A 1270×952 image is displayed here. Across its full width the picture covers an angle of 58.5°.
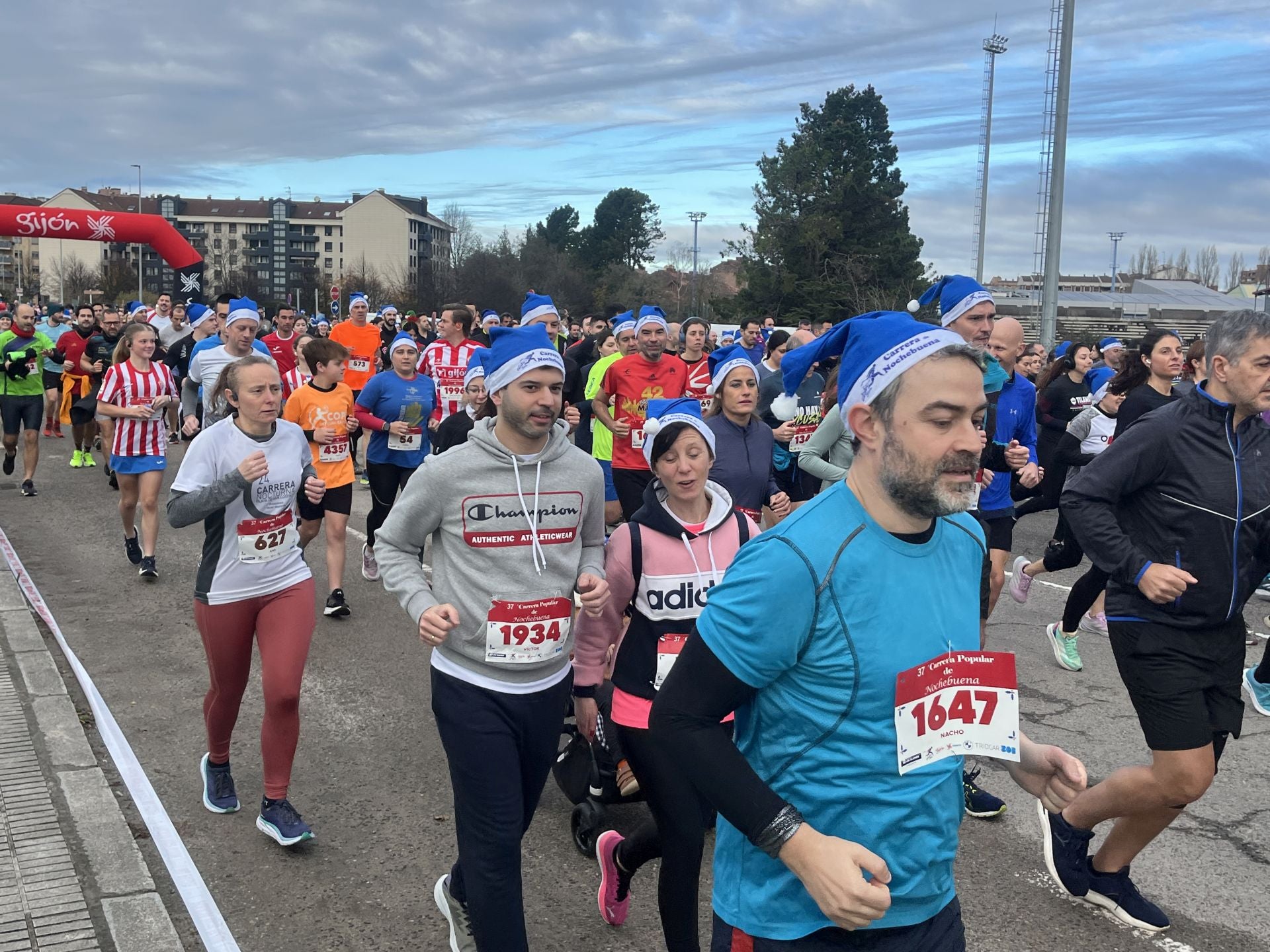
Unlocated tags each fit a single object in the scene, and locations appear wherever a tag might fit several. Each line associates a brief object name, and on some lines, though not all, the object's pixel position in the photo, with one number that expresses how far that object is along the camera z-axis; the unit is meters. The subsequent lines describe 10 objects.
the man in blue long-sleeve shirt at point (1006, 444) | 6.61
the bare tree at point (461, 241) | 86.06
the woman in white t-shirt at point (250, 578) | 4.59
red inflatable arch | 23.08
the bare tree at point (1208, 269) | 132.38
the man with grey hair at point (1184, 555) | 3.81
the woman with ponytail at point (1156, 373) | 7.12
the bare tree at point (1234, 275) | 109.75
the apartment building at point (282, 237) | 132.25
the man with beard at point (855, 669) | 2.00
